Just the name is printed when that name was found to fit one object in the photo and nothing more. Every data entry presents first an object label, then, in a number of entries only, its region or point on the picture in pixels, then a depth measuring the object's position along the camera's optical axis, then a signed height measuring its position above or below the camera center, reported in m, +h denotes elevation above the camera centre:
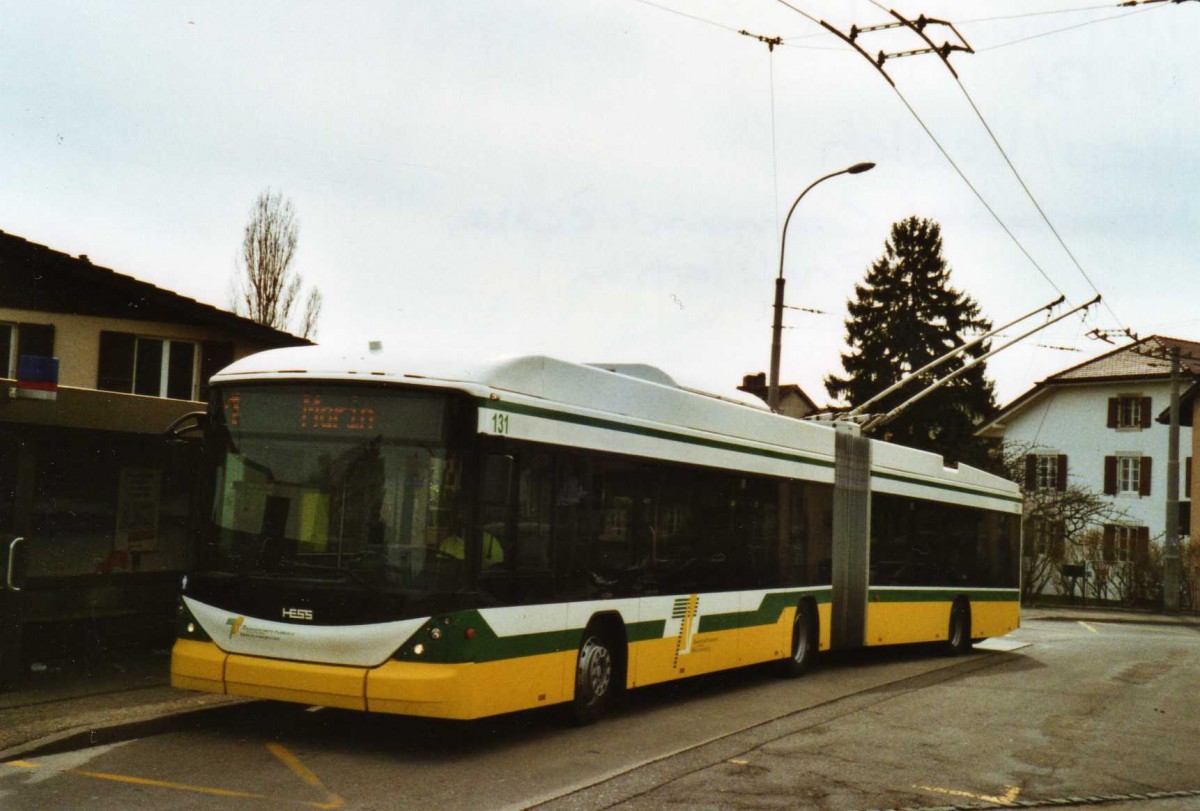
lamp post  20.75 +2.89
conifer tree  54.22 +8.18
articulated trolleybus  8.72 -0.19
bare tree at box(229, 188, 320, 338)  45.53 +8.11
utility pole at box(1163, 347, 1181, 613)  39.47 +0.67
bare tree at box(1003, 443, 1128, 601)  46.16 +0.34
